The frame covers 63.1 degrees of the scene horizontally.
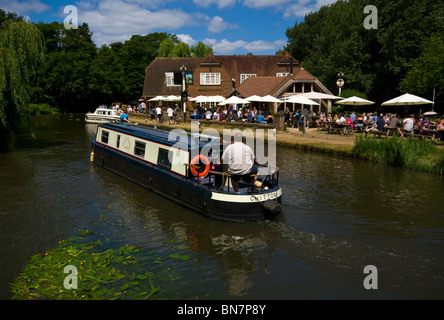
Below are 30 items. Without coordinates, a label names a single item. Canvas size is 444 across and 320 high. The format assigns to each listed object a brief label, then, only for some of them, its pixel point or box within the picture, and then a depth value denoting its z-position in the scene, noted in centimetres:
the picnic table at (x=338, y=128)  2452
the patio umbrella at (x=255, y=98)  3084
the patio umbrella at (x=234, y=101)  3241
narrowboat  995
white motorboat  3972
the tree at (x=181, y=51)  6869
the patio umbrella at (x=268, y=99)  3049
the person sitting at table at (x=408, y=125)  2061
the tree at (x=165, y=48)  7256
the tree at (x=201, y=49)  7198
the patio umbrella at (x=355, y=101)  2786
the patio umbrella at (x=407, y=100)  2349
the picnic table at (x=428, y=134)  1872
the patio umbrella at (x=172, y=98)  4236
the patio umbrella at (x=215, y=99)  3819
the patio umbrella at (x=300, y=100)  2831
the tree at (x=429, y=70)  3138
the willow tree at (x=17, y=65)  1831
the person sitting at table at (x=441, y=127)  1825
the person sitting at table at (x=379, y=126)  2182
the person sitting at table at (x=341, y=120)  2627
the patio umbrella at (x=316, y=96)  3109
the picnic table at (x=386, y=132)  2120
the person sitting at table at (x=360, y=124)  2480
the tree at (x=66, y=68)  5966
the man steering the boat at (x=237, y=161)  990
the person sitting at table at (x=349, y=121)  2490
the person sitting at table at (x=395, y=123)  2147
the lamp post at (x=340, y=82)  3446
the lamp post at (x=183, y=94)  3681
